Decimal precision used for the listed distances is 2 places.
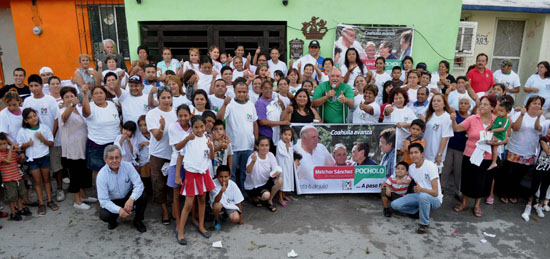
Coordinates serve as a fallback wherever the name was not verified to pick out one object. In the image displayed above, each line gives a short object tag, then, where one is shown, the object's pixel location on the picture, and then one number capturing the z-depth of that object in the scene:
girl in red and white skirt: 4.17
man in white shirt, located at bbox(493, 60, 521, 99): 7.36
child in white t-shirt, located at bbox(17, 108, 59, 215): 4.91
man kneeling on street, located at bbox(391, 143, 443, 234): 4.55
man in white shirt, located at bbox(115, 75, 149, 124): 5.09
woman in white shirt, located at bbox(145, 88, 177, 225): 4.48
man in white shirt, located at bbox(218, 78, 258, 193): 5.05
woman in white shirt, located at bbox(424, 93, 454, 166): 5.15
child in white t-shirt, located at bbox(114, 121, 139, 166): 4.89
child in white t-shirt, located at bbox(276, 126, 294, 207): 5.29
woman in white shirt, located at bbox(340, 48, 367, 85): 7.01
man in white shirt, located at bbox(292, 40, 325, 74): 7.59
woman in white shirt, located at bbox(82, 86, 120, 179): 4.89
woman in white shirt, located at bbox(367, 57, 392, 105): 6.94
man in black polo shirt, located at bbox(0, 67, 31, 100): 5.84
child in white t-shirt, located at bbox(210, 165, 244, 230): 4.52
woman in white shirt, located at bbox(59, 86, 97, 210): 5.02
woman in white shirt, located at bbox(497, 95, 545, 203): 5.17
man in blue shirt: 4.26
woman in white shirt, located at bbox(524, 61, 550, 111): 7.36
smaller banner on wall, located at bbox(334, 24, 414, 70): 8.17
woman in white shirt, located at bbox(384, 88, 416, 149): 5.35
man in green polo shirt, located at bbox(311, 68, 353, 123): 5.66
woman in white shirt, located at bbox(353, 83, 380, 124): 5.57
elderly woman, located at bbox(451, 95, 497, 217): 5.04
